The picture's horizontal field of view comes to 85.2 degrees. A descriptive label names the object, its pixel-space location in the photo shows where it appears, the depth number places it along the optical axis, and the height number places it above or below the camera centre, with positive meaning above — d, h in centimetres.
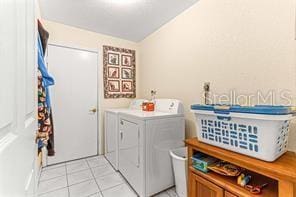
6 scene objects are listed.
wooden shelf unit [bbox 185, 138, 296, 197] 87 -44
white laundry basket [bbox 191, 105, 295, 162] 98 -22
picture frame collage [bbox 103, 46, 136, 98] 322 +51
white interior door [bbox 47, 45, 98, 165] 283 -10
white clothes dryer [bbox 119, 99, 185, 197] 185 -60
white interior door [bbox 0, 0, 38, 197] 46 +0
